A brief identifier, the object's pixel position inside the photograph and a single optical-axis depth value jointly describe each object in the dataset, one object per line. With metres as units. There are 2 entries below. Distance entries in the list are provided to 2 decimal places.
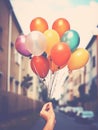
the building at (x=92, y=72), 8.57
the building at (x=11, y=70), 4.41
